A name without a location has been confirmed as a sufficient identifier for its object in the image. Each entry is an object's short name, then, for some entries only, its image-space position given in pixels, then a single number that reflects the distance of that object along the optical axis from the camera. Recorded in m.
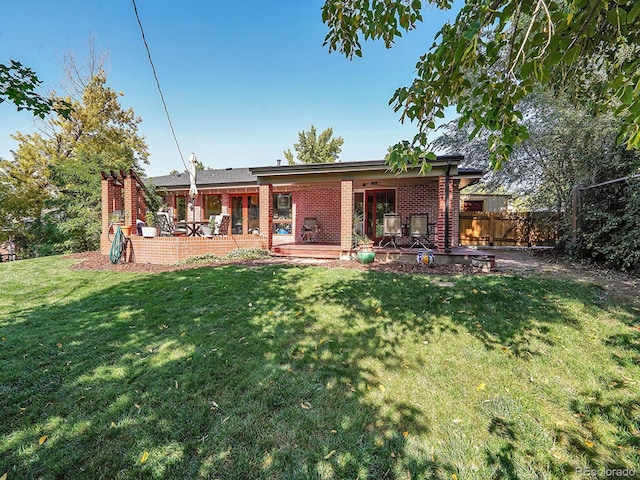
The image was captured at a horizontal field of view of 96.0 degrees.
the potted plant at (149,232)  8.93
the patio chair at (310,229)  13.00
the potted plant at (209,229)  10.48
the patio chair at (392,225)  8.98
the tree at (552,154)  8.16
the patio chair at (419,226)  8.80
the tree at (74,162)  12.00
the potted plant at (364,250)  7.90
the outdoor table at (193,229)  10.42
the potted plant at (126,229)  8.78
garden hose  8.62
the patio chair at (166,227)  10.36
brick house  8.62
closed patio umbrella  10.38
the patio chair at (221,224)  10.32
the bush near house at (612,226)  6.62
